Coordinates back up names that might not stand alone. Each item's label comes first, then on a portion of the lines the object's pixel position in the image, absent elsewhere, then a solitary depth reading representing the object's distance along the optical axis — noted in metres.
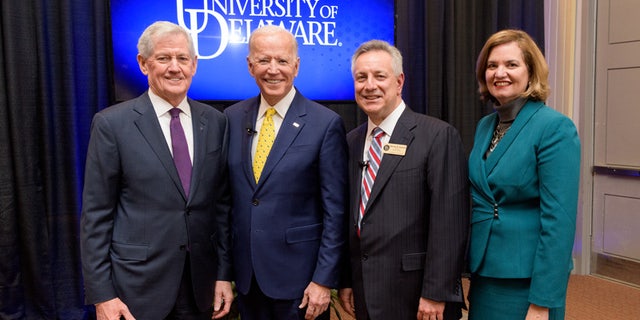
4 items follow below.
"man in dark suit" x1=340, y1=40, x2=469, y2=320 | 1.76
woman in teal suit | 1.65
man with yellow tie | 1.86
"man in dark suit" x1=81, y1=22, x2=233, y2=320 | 1.72
